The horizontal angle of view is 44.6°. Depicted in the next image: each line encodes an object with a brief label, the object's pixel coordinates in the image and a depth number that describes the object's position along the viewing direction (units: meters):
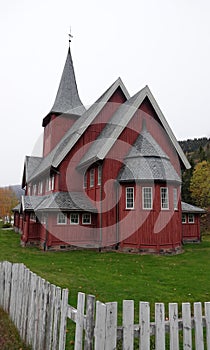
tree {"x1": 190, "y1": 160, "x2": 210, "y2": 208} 41.27
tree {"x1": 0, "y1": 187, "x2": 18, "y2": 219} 56.16
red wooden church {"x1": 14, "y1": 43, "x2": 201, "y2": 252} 16.53
